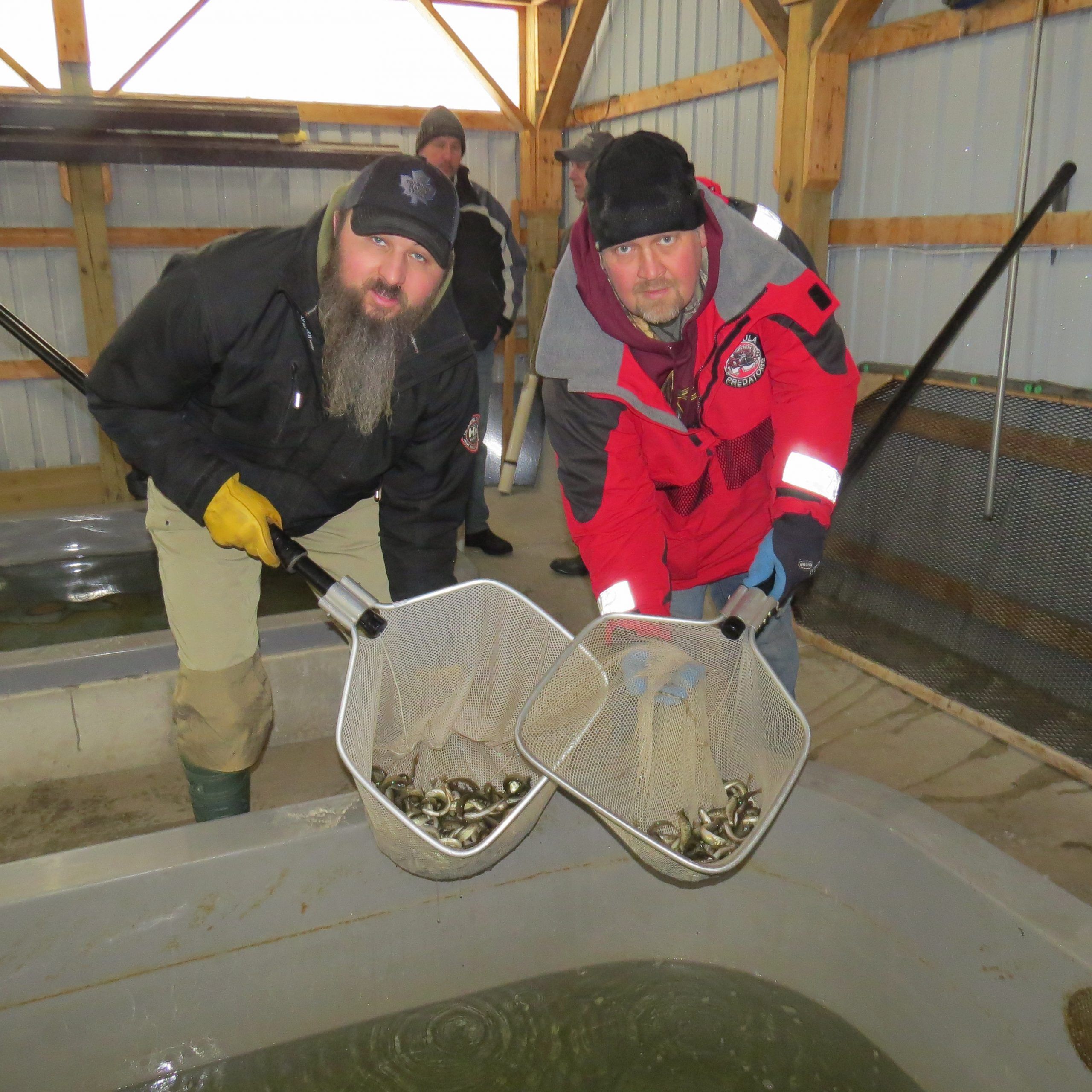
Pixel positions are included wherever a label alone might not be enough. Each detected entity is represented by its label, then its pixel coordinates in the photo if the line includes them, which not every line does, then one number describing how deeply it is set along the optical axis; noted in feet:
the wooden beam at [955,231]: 8.95
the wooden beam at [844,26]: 10.26
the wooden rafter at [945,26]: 9.00
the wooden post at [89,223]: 15.53
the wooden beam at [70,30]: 15.43
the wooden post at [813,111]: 10.75
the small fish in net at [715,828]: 5.36
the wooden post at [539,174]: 18.53
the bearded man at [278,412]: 5.88
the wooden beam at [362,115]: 17.65
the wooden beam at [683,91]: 13.08
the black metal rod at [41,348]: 10.41
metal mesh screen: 8.90
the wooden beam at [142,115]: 13.21
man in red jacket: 5.30
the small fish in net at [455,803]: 5.35
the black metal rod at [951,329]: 7.60
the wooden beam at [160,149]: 13.55
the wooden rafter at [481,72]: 17.38
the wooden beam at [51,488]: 17.08
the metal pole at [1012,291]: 8.56
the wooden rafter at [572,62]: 16.62
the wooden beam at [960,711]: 8.33
